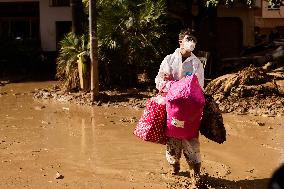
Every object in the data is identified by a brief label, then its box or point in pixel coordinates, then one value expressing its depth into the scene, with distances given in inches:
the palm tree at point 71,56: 491.8
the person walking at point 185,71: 194.7
